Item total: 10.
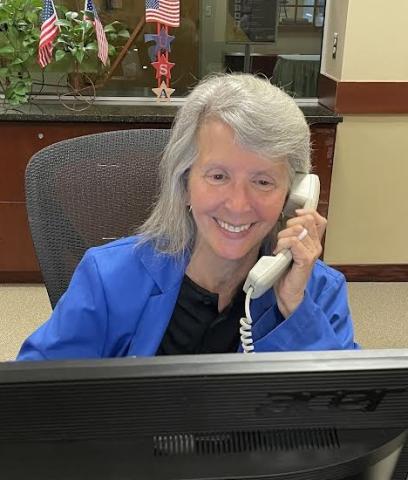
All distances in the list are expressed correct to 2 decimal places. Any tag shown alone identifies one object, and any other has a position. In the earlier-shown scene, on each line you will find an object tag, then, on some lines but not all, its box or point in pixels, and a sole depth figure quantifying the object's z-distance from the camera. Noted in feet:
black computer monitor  1.43
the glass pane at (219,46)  9.98
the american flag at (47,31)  8.89
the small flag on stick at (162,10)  9.26
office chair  4.28
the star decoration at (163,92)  9.96
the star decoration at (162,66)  9.71
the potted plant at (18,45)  8.98
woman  3.23
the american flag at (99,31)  9.09
